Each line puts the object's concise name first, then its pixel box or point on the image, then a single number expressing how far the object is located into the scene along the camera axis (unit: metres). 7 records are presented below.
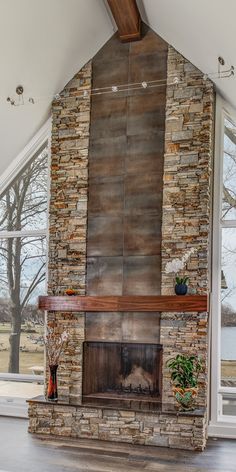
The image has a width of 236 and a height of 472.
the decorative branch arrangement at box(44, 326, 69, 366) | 6.88
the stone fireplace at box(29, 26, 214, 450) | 6.48
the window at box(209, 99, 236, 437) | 6.57
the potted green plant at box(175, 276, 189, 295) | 6.44
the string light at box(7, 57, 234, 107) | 6.86
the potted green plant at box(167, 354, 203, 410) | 6.08
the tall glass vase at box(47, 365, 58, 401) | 6.65
